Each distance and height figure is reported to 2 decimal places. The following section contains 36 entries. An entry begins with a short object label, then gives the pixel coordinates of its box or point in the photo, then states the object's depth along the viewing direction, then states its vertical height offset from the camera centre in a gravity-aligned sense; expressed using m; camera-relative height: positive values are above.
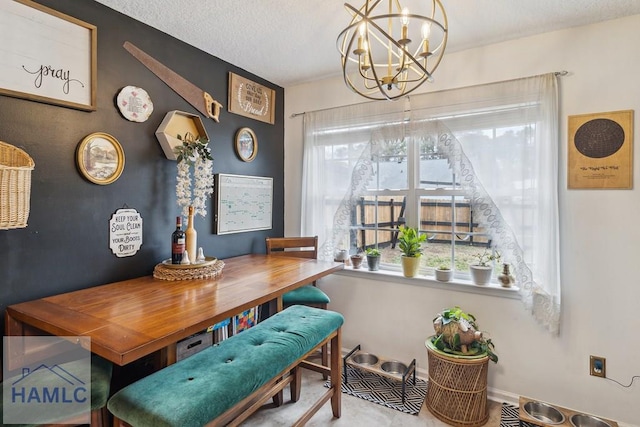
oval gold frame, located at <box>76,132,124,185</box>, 1.76 +0.32
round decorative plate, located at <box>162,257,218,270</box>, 1.89 -0.30
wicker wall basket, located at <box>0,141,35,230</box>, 1.34 +0.12
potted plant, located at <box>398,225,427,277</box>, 2.49 -0.27
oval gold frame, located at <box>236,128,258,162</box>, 2.69 +0.62
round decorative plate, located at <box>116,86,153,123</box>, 1.93 +0.68
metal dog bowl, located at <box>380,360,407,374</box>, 2.47 -1.16
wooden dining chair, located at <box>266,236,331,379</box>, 2.46 -0.34
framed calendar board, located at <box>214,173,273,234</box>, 2.55 +0.10
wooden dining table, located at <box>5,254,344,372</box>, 1.13 -0.41
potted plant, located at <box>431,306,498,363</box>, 2.00 -0.76
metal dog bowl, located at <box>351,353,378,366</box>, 2.58 -1.15
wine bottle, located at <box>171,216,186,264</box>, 1.93 -0.18
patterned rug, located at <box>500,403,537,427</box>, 1.95 -1.26
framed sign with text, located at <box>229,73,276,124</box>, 2.65 +1.01
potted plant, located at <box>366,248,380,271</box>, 2.69 -0.37
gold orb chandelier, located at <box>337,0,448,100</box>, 1.14 +1.12
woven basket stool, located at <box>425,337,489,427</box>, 1.94 -1.05
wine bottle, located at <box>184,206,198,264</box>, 2.01 -0.15
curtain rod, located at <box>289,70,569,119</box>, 2.03 +0.90
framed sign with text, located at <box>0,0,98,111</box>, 1.52 +0.80
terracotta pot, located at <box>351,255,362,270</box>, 2.77 -0.39
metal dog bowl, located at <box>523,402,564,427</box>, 1.97 -1.22
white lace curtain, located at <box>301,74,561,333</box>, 2.04 +0.42
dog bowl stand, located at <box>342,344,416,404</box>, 2.27 -1.14
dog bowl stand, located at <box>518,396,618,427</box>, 1.87 -1.20
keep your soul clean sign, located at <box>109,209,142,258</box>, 1.90 -0.11
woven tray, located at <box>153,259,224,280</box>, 1.87 -0.34
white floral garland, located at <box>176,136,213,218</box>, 2.05 +0.21
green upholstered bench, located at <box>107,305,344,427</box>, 1.10 -0.63
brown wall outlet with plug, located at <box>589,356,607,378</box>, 1.95 -0.91
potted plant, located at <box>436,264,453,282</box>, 2.38 -0.43
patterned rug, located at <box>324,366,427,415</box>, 2.15 -1.24
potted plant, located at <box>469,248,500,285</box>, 2.26 -0.36
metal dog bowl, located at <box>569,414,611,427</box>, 1.90 -1.21
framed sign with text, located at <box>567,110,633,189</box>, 1.89 +0.40
